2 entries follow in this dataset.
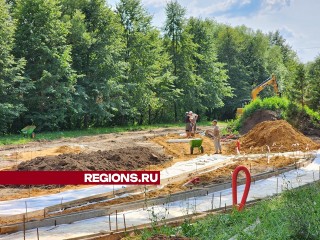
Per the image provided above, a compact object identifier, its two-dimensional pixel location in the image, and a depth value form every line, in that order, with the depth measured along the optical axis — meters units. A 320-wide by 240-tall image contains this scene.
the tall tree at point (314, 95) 35.31
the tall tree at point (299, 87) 33.97
